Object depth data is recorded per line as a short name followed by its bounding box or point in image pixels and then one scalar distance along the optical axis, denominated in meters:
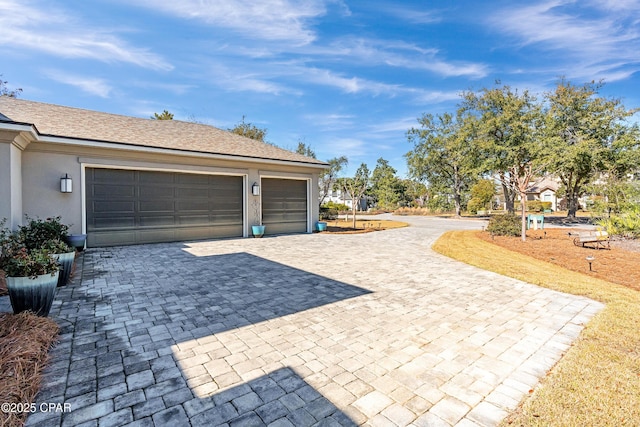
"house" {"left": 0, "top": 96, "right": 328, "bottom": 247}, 8.25
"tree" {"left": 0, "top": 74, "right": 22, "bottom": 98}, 19.22
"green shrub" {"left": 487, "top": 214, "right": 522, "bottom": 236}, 12.52
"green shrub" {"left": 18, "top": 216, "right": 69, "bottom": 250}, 5.29
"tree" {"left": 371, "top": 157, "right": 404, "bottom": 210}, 41.78
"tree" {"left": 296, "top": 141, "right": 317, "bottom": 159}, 30.53
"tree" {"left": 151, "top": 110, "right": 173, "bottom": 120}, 28.20
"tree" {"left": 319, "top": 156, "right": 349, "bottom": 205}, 33.75
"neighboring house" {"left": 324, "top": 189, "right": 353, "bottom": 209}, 49.78
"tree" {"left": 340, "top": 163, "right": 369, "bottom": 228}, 44.06
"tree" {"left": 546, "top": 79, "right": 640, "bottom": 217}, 19.14
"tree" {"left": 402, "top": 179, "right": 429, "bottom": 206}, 43.69
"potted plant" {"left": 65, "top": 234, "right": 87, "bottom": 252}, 7.62
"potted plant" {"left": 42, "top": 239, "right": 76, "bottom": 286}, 4.79
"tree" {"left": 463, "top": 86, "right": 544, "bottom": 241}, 21.33
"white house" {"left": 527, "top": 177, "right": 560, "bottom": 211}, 46.77
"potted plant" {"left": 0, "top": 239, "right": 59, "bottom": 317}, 3.51
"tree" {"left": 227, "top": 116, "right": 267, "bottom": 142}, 28.62
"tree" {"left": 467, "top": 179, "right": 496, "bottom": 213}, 34.03
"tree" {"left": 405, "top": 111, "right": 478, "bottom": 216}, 28.27
